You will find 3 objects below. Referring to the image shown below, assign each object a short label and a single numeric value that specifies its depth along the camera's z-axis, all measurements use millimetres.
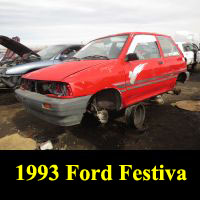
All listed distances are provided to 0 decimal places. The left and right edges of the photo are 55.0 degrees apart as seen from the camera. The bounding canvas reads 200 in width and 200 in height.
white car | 10523
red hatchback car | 2609
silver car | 5355
